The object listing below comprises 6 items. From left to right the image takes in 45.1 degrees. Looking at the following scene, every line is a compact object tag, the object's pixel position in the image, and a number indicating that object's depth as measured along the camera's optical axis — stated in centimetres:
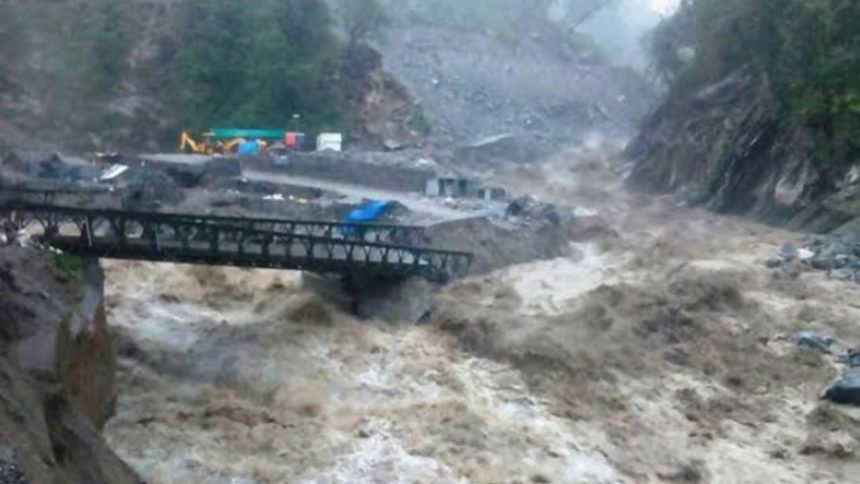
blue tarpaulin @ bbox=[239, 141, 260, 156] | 4691
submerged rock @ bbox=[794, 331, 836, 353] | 2470
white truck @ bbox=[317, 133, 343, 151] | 5112
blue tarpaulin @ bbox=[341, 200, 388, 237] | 3412
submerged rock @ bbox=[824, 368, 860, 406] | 2106
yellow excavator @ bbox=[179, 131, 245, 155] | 4816
